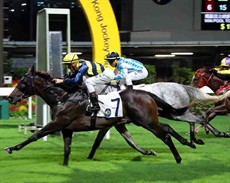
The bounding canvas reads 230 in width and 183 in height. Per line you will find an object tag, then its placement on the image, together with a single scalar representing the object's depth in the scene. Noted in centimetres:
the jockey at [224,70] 1733
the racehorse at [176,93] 1362
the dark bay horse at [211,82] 1661
